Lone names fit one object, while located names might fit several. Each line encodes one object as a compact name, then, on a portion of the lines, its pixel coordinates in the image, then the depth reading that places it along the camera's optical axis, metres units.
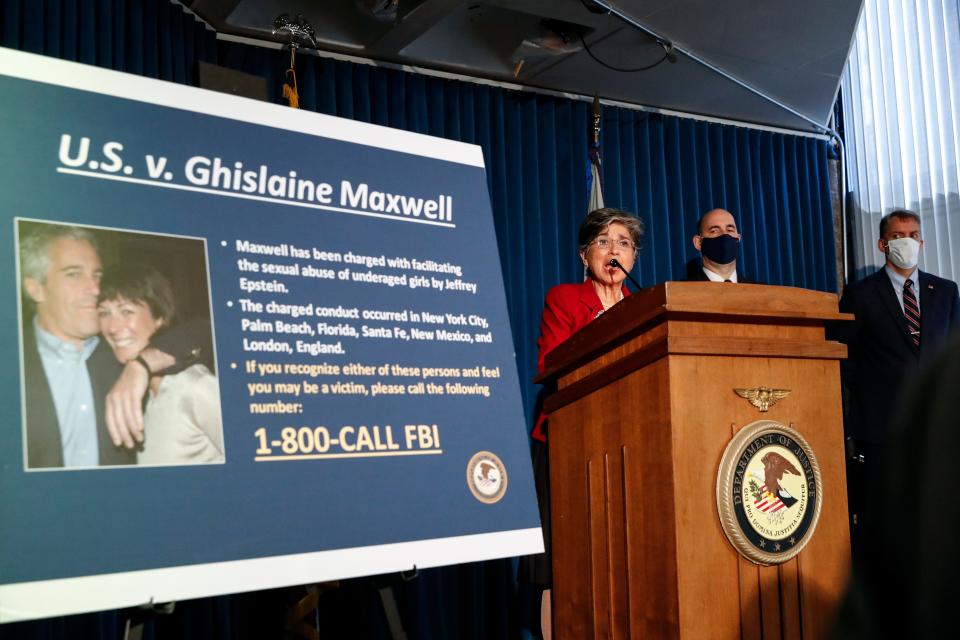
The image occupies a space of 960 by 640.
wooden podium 1.79
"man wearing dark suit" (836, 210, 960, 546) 4.39
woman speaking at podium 2.83
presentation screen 1.50
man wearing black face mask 4.03
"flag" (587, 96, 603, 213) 5.08
